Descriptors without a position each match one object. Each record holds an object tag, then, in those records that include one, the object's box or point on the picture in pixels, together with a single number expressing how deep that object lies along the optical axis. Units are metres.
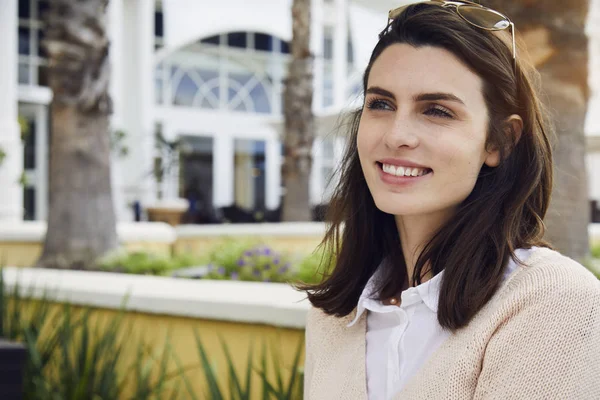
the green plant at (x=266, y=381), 2.61
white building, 16.14
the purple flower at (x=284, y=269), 6.00
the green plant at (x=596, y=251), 7.18
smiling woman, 1.39
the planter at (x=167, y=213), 14.02
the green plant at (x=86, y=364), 3.20
